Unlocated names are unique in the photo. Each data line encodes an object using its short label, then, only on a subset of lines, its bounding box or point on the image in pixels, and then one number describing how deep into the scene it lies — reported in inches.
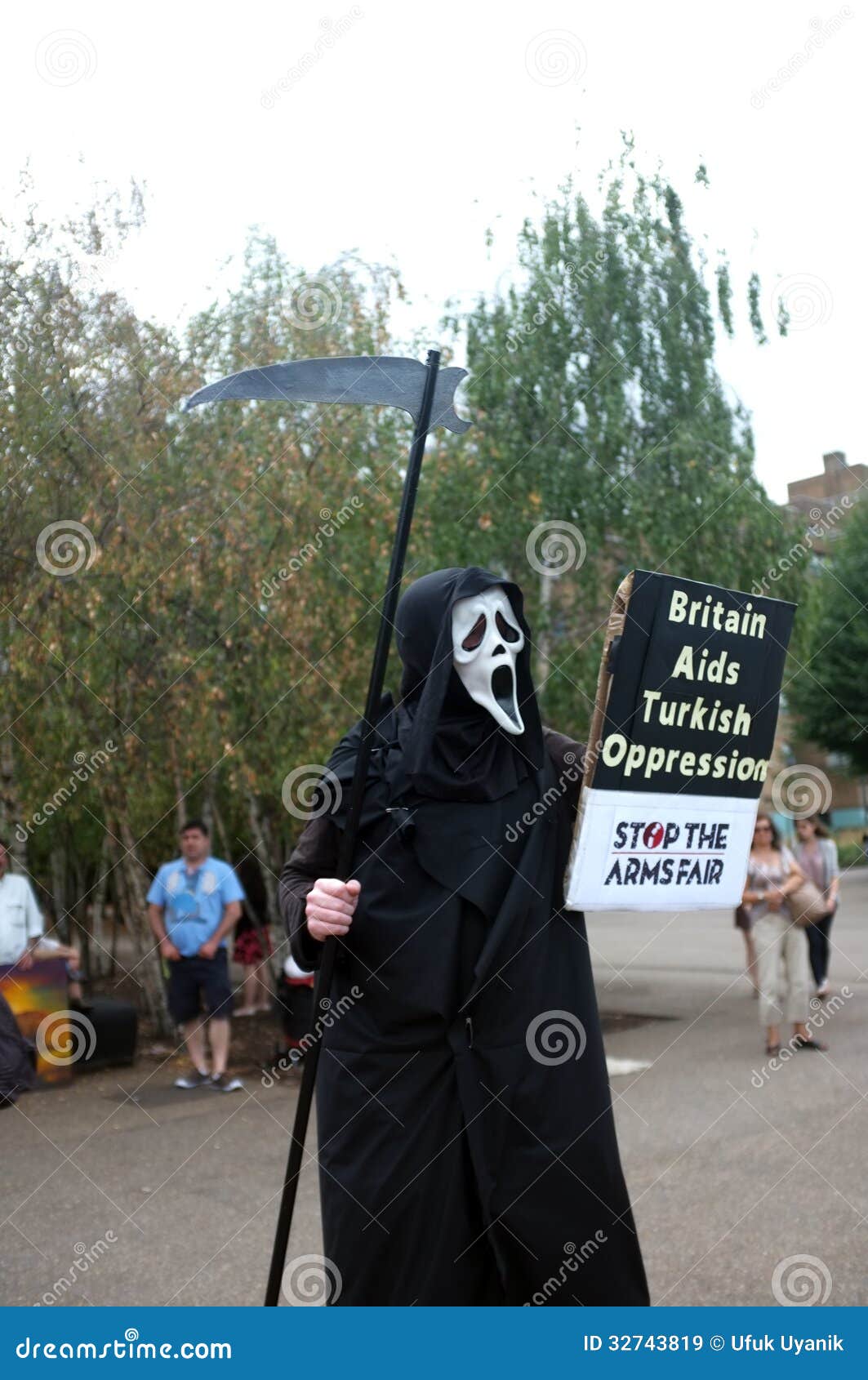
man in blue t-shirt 421.4
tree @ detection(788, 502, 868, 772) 1430.9
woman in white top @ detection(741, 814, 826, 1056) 438.9
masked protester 130.9
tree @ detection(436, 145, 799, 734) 566.6
